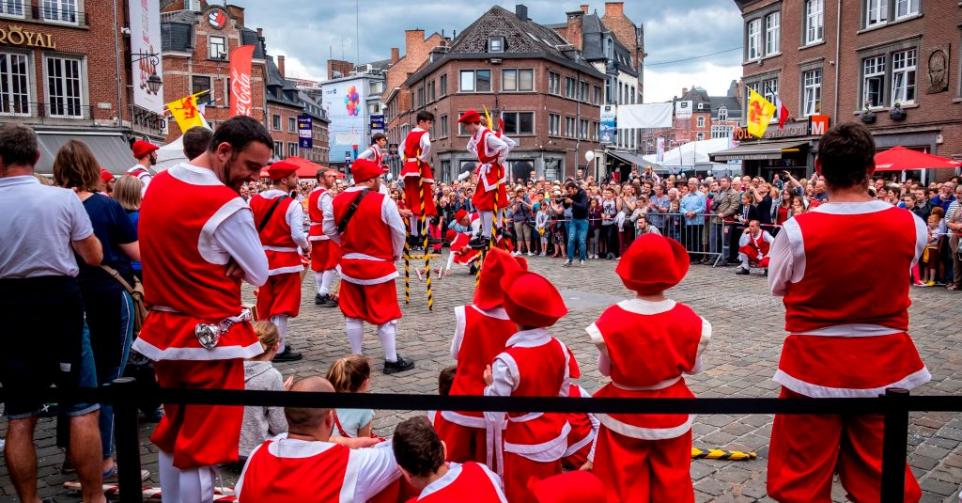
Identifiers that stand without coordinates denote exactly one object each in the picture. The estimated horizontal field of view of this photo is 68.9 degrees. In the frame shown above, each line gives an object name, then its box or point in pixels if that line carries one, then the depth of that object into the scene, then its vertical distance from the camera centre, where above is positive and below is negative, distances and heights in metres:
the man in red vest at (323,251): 11.05 -0.88
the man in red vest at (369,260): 6.87 -0.65
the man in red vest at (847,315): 3.18 -0.57
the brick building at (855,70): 24.84 +5.05
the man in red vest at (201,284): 3.24 -0.42
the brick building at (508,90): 50.59 +7.60
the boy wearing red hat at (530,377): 3.47 -0.91
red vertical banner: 28.53 +4.82
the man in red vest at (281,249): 7.50 -0.58
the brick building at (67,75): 27.66 +5.01
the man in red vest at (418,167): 10.81 +0.44
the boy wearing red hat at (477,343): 3.88 -0.86
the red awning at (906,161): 16.83 +0.77
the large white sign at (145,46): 32.53 +7.22
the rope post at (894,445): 2.61 -0.97
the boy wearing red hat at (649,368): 3.24 -0.81
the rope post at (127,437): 2.63 -0.93
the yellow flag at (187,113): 16.44 +1.94
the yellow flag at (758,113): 24.84 +2.86
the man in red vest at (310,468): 2.94 -1.18
